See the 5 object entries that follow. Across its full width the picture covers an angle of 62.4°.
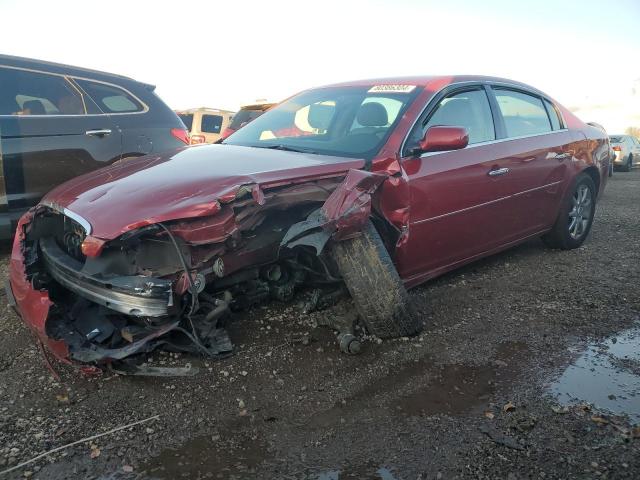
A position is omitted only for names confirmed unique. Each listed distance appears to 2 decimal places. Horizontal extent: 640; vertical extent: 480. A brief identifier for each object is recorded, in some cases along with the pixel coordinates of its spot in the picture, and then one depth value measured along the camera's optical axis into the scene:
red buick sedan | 2.70
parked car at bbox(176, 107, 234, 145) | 13.57
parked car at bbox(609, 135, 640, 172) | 18.94
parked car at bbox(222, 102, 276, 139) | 9.62
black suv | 4.41
